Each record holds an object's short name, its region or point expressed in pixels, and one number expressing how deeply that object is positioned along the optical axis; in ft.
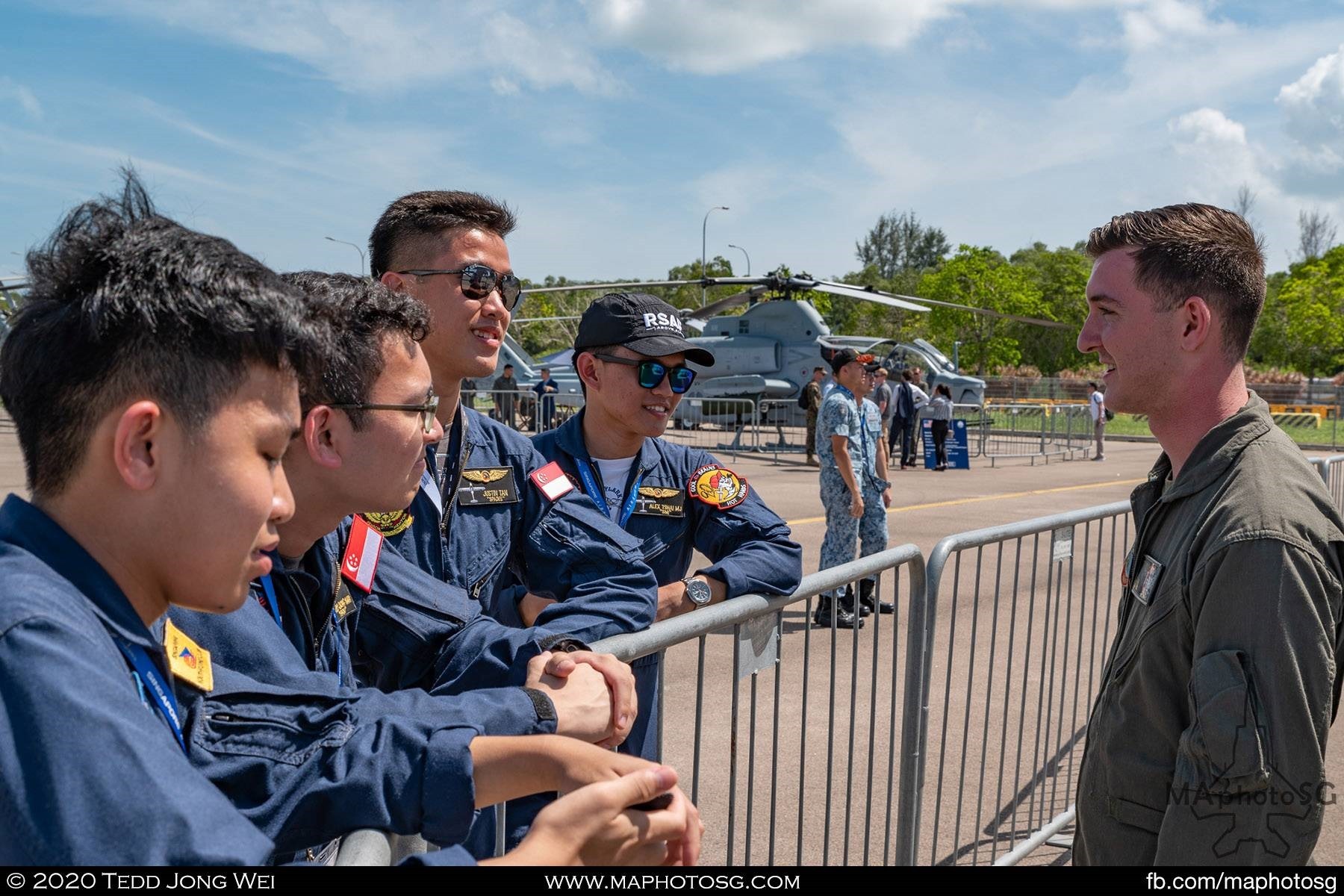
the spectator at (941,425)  67.26
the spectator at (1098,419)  75.97
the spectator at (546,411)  62.52
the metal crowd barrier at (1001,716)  12.71
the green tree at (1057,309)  218.38
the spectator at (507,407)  63.32
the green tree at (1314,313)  169.48
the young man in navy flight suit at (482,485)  8.46
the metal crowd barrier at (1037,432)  81.35
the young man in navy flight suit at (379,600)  5.71
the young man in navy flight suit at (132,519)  3.19
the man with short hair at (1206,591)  6.15
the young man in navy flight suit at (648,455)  10.70
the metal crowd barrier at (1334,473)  27.53
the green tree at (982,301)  199.82
